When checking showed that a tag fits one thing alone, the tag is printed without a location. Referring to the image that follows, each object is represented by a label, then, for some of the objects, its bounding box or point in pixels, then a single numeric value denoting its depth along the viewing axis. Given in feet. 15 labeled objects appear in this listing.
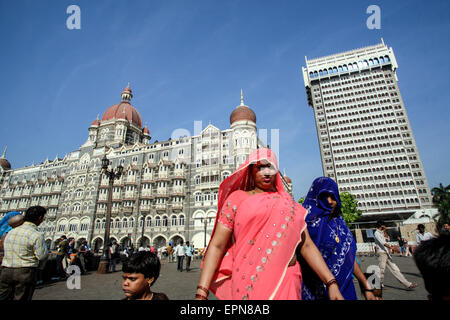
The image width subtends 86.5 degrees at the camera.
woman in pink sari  5.13
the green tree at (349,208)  109.99
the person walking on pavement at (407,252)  61.85
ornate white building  97.66
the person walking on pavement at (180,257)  42.69
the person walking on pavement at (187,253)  41.86
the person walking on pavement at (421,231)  23.25
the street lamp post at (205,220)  87.99
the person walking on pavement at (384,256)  17.52
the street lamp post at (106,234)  36.92
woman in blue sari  7.00
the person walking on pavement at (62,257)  31.30
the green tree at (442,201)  91.68
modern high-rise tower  167.22
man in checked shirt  10.11
